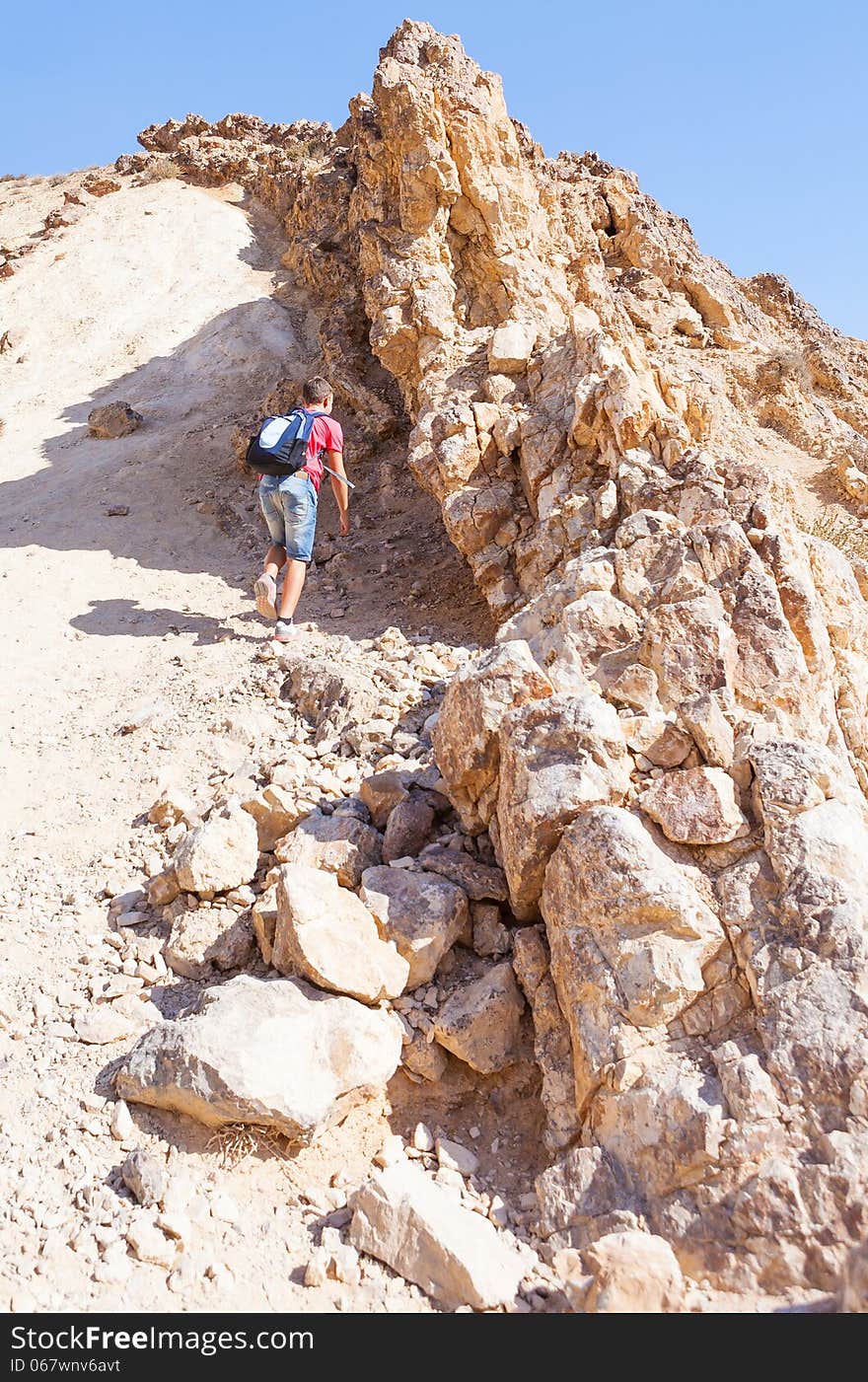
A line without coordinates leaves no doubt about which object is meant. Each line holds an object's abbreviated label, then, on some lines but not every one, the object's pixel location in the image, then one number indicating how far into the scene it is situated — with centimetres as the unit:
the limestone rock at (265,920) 336
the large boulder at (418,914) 325
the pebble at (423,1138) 285
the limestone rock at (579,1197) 246
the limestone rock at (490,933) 337
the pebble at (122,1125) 278
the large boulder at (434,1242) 232
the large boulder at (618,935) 273
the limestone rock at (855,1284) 201
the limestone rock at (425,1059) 305
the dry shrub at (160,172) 1892
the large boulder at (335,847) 359
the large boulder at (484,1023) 304
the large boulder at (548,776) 317
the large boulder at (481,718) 359
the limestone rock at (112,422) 1075
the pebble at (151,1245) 239
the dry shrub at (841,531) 821
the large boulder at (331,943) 302
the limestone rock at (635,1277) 217
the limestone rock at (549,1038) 279
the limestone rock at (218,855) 364
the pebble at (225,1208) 254
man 614
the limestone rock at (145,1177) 256
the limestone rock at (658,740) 335
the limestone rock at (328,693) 482
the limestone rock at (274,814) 393
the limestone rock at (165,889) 372
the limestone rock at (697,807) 300
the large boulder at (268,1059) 269
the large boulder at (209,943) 346
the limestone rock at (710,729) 328
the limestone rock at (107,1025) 313
